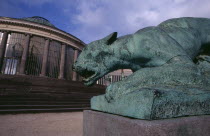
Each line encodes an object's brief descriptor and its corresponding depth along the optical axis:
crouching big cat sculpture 0.91
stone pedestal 0.76
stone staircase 6.77
